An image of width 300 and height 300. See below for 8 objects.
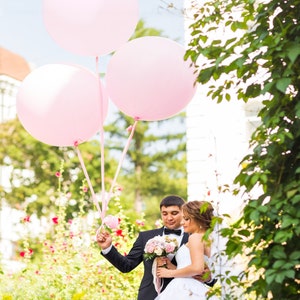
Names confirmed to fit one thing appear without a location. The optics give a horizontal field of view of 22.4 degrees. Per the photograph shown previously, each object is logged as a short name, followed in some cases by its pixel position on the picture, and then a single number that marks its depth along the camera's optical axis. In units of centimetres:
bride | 451
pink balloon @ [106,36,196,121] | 519
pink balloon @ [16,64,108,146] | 525
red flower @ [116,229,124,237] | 695
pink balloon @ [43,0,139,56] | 517
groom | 483
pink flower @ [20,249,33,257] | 759
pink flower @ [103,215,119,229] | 478
